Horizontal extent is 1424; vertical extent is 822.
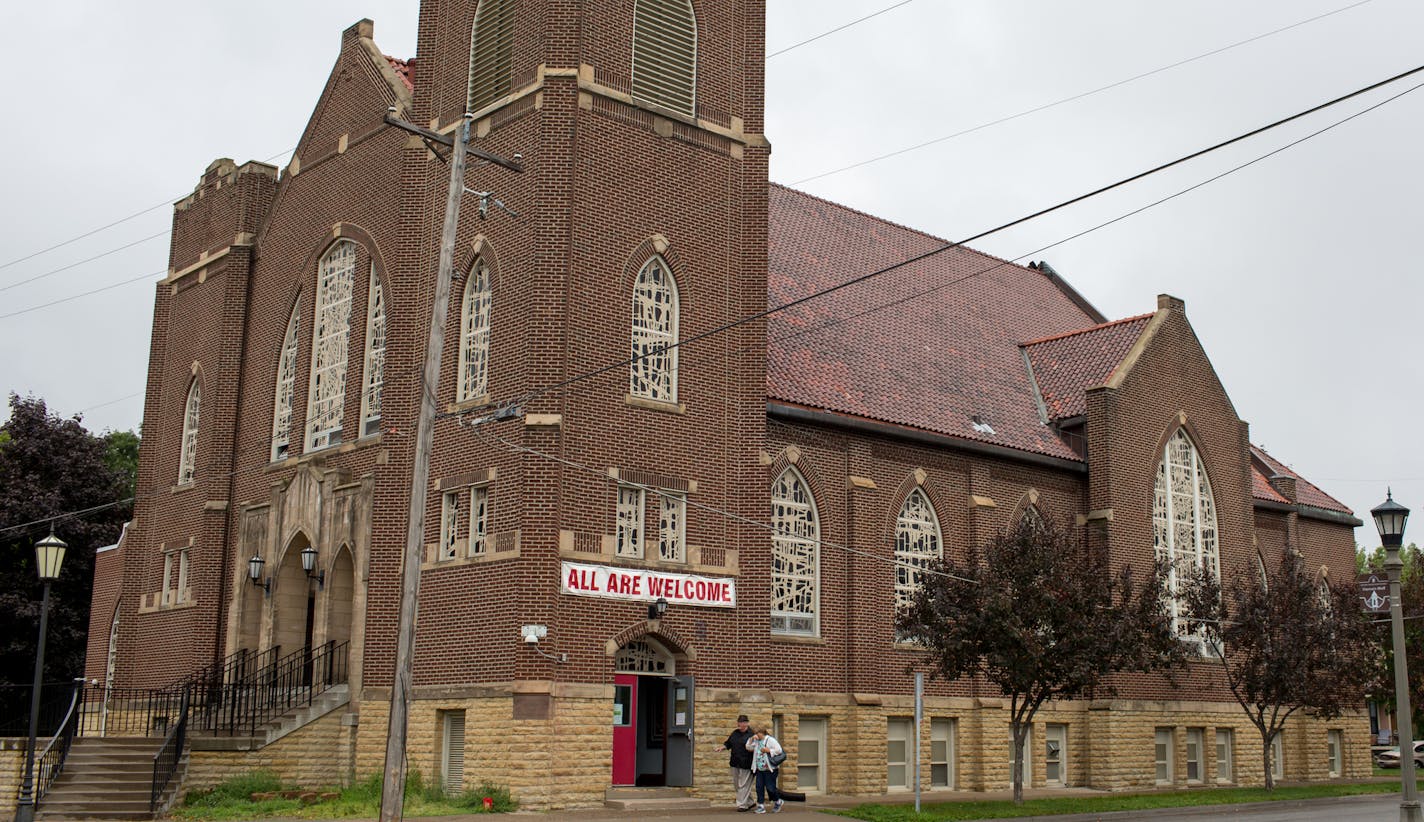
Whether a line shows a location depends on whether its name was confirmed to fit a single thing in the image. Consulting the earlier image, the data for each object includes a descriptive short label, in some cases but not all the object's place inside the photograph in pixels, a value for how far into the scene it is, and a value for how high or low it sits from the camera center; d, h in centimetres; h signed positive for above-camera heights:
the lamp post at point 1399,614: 1914 +123
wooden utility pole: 1702 +198
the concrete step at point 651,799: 2227 -178
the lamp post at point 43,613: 1998 +80
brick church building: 2344 +466
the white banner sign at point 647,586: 2278 +160
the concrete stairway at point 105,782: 2303 -181
